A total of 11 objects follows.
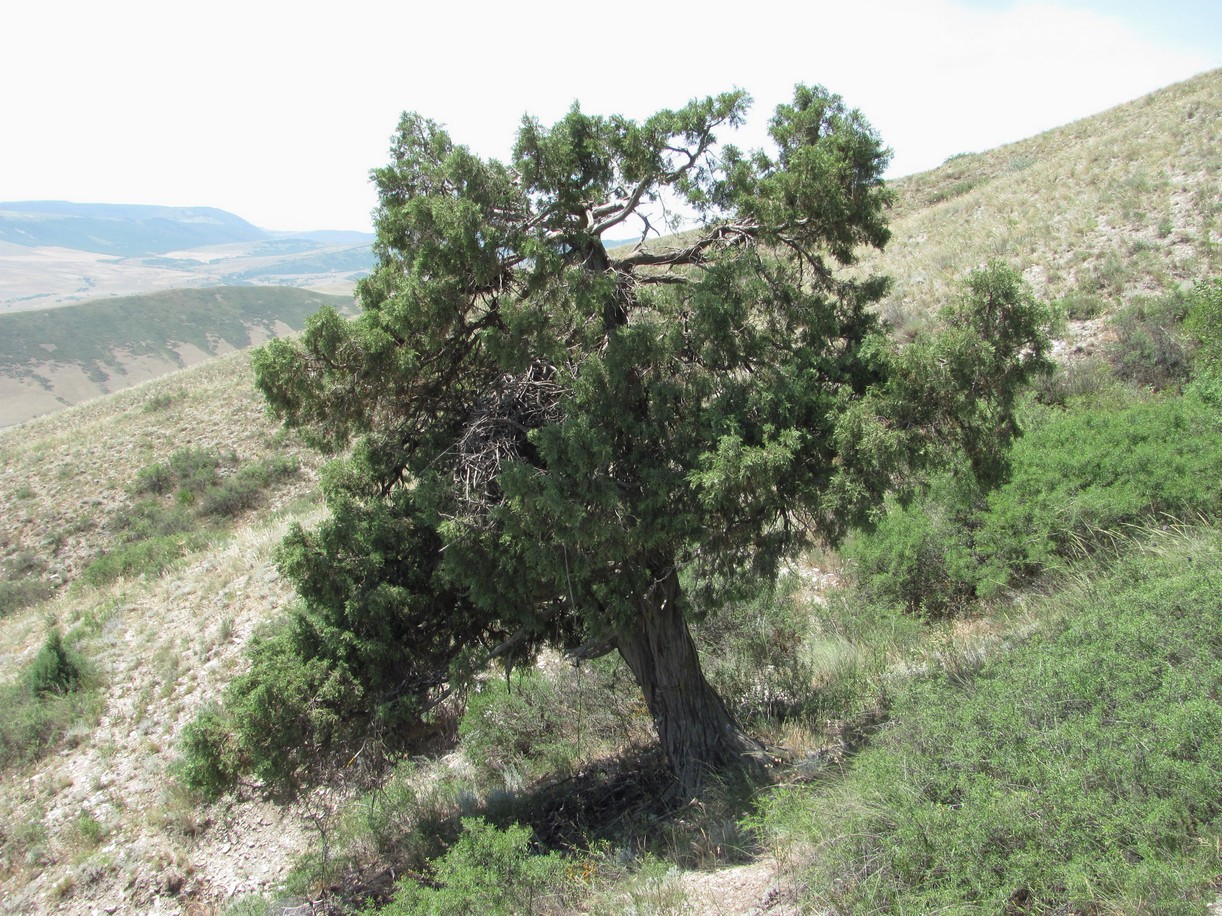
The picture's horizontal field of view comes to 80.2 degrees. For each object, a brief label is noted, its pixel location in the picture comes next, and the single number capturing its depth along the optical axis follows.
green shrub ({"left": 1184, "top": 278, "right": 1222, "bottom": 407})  9.84
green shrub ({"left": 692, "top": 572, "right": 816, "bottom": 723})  8.92
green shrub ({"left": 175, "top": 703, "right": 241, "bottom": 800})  6.45
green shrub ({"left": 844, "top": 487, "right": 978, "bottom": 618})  9.91
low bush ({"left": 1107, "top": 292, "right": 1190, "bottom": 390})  13.02
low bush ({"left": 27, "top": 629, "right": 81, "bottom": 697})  12.67
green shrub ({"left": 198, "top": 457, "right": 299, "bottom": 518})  21.14
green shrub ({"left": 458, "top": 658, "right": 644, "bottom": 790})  9.47
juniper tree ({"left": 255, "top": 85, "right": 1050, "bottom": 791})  6.17
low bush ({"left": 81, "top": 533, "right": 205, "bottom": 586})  17.80
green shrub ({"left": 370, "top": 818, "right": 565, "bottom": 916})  5.25
